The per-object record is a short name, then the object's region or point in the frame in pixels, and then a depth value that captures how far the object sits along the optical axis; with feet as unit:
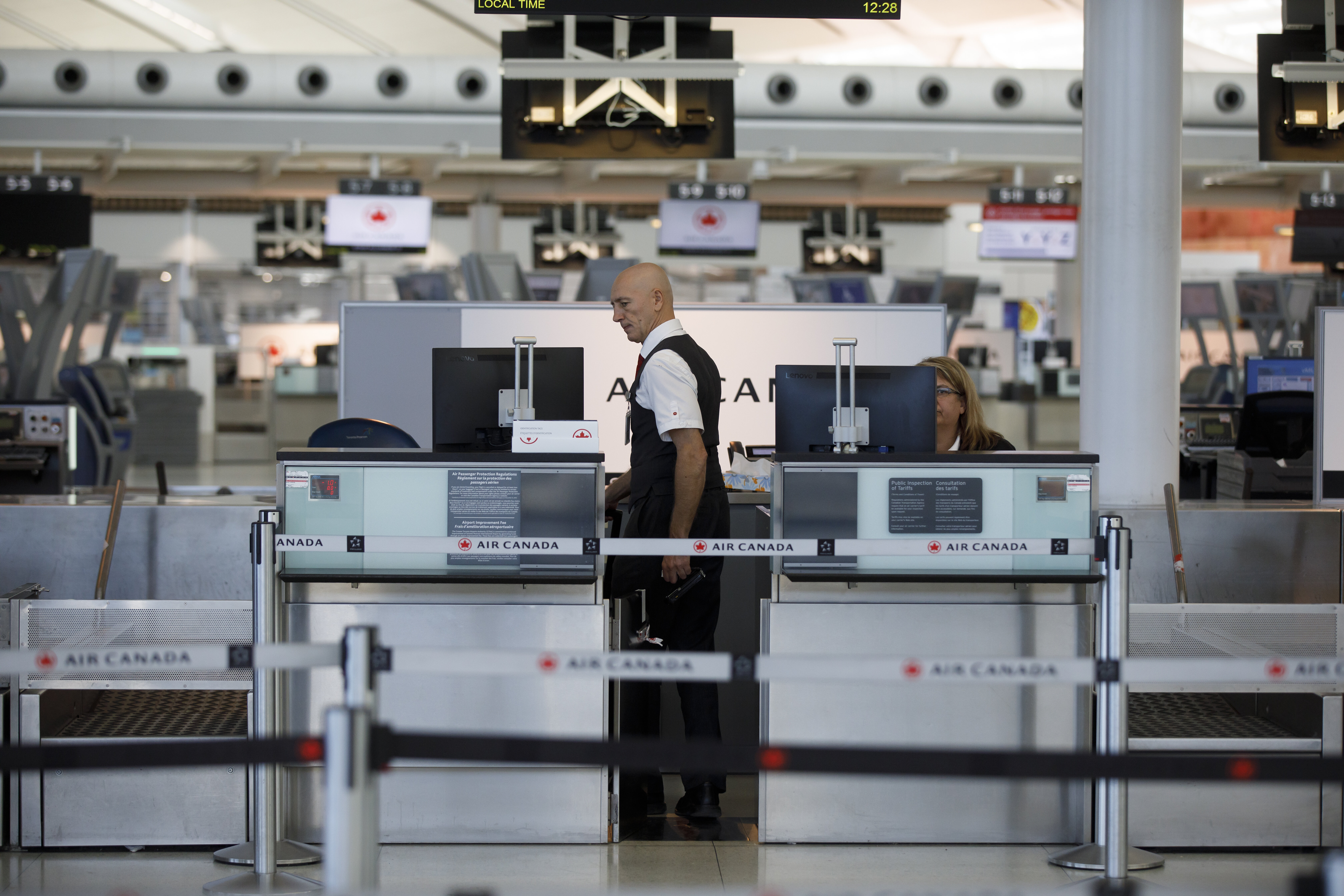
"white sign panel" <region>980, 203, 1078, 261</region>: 80.38
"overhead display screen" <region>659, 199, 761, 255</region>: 78.12
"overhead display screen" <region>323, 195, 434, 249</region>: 77.66
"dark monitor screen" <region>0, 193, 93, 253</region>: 68.80
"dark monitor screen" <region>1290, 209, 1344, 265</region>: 74.59
